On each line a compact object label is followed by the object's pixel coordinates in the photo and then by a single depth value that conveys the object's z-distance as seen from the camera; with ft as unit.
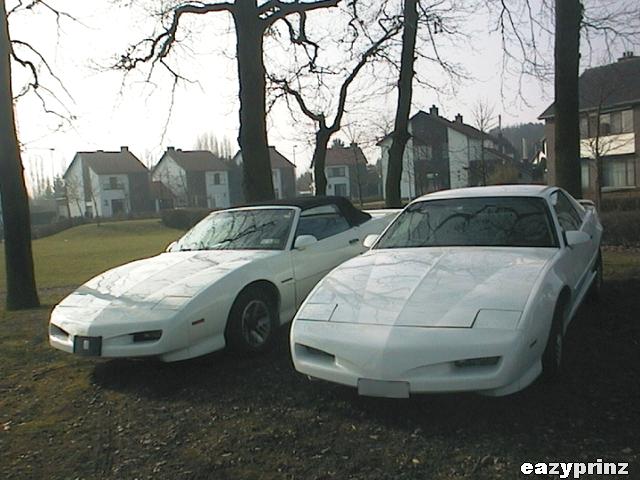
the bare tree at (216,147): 337.52
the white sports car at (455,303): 11.96
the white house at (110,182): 233.96
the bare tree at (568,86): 34.30
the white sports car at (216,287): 16.10
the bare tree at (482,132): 103.50
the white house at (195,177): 241.76
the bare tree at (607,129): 93.80
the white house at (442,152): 162.71
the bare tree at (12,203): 32.65
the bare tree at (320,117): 70.33
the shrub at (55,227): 160.42
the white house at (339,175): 245.65
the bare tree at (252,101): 37.17
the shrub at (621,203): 66.95
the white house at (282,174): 262.88
